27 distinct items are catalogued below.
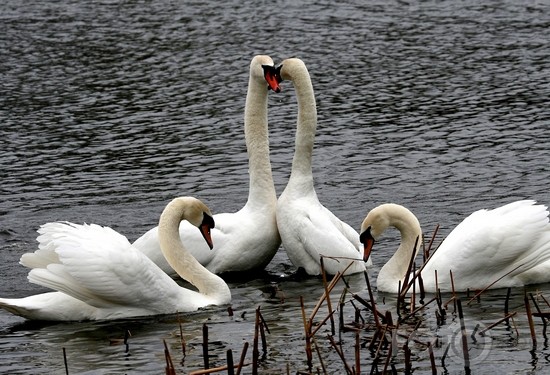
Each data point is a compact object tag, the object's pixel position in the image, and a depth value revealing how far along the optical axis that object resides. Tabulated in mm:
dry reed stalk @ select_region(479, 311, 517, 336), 19564
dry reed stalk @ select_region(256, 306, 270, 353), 18200
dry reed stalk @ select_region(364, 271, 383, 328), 17037
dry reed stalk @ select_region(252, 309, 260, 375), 16266
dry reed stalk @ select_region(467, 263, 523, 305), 22827
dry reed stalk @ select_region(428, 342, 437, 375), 16786
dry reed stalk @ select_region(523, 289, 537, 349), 17797
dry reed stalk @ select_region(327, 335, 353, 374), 16203
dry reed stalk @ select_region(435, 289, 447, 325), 20375
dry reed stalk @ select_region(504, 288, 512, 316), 20336
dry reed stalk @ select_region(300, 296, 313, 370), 16703
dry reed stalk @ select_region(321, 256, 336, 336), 17511
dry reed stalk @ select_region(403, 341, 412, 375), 16984
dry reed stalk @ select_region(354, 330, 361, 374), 16016
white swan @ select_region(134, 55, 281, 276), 25047
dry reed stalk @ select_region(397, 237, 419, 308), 19087
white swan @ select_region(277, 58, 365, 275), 24375
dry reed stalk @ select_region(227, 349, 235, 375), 15687
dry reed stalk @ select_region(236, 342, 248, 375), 15678
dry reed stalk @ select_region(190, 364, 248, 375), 15570
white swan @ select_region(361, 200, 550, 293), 22781
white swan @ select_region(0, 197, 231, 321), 21453
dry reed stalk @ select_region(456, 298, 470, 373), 17250
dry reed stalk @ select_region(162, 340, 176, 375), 15547
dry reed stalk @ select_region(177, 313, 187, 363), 19234
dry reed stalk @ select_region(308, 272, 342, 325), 17166
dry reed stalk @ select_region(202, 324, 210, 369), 17237
